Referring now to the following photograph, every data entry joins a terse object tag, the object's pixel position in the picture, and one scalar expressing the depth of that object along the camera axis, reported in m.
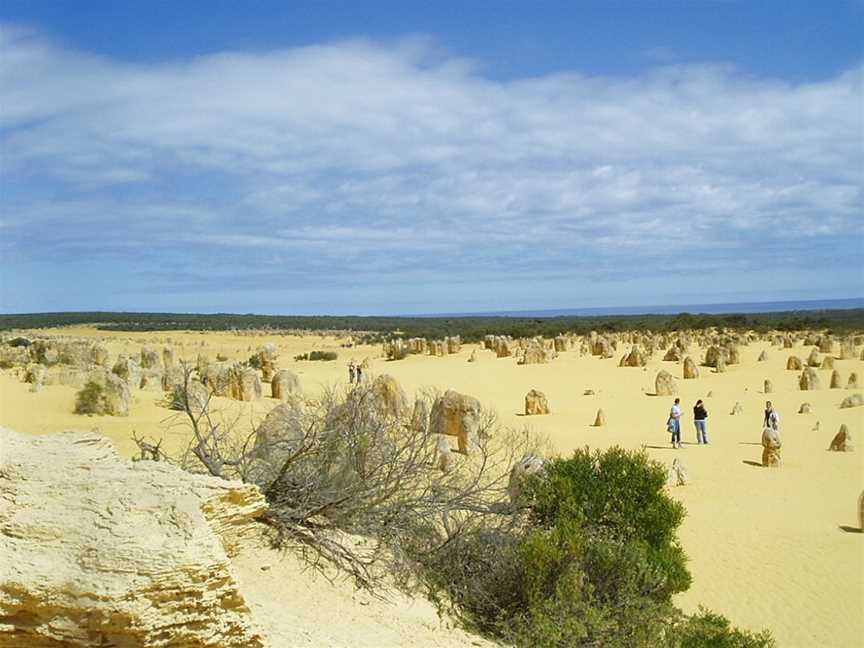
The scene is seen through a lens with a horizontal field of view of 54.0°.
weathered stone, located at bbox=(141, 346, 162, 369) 31.81
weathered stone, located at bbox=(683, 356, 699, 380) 34.22
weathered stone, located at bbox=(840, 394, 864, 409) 25.17
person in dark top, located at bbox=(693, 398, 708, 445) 20.62
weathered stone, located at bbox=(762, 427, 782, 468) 17.89
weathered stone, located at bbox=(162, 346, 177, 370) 33.58
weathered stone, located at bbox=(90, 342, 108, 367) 32.06
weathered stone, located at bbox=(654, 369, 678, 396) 29.66
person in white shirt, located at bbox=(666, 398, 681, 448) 19.86
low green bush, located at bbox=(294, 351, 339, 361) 46.18
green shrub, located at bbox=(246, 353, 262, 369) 34.79
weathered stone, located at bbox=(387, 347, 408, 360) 46.66
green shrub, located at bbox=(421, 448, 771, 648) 7.74
